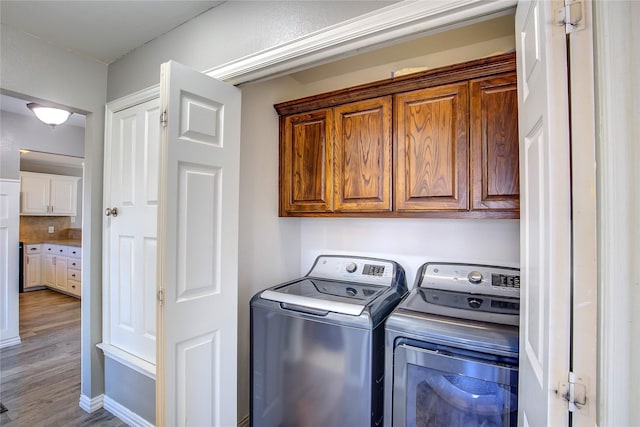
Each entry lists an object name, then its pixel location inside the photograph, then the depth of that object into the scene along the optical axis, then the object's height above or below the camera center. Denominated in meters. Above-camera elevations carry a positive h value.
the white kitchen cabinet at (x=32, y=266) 5.12 -0.86
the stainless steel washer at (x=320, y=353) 1.37 -0.67
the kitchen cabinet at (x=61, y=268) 4.74 -0.86
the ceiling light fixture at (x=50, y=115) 2.52 +0.87
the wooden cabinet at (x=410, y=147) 1.41 +0.38
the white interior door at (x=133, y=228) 1.81 -0.08
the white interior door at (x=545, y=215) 0.61 +0.00
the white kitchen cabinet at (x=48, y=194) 5.09 +0.39
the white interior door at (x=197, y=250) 1.23 -0.15
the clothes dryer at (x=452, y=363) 1.13 -0.58
